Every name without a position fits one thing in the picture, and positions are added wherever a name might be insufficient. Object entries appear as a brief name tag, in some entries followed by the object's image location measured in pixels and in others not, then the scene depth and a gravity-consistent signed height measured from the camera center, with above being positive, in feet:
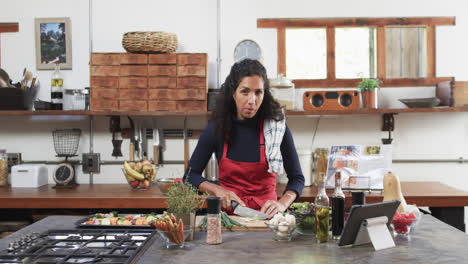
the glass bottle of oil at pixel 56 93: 12.34 +1.01
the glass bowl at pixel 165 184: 10.65 -1.43
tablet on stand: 5.16 -1.26
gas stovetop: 4.83 -1.47
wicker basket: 11.59 +2.34
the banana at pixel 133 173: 11.45 -1.23
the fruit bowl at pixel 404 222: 5.67 -1.30
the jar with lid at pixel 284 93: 11.75 +0.91
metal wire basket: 12.79 -0.37
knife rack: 12.84 -0.19
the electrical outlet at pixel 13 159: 12.97 -0.93
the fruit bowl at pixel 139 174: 11.48 -1.27
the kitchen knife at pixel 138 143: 12.76 -0.47
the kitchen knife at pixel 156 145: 12.66 -0.54
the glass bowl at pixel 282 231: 5.54 -1.37
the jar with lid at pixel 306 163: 12.04 -1.06
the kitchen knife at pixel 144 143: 12.79 -0.48
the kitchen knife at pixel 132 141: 12.55 -0.41
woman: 8.55 -0.48
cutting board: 6.20 -1.46
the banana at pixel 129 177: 11.50 -1.35
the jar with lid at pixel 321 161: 12.14 -1.01
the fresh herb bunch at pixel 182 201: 5.67 -0.99
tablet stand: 5.21 -1.34
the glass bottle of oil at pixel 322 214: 5.49 -1.15
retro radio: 11.76 +0.71
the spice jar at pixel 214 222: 5.47 -1.23
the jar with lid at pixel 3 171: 12.37 -1.24
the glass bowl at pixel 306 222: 5.74 -1.30
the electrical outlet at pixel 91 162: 12.87 -1.04
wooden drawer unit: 11.73 +1.19
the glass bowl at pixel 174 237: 5.26 -1.37
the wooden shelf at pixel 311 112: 11.59 +0.39
